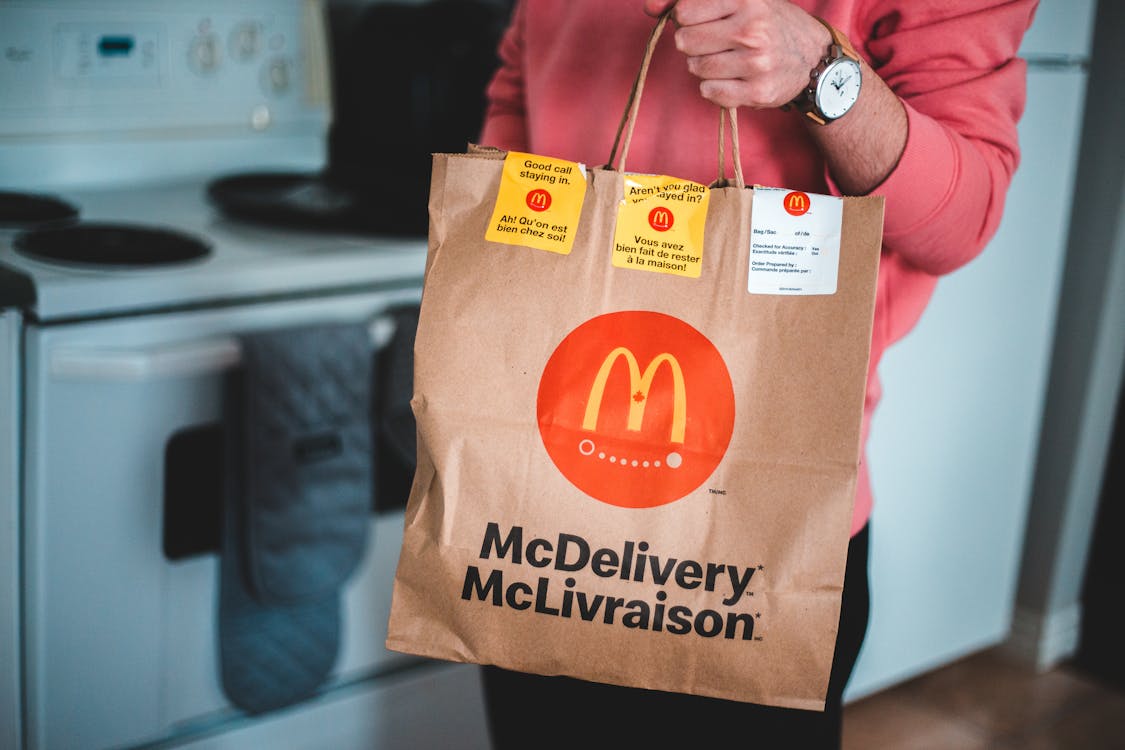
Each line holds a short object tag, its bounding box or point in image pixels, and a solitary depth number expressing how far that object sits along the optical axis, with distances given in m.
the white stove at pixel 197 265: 1.03
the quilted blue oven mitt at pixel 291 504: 1.12
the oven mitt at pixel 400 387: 1.19
